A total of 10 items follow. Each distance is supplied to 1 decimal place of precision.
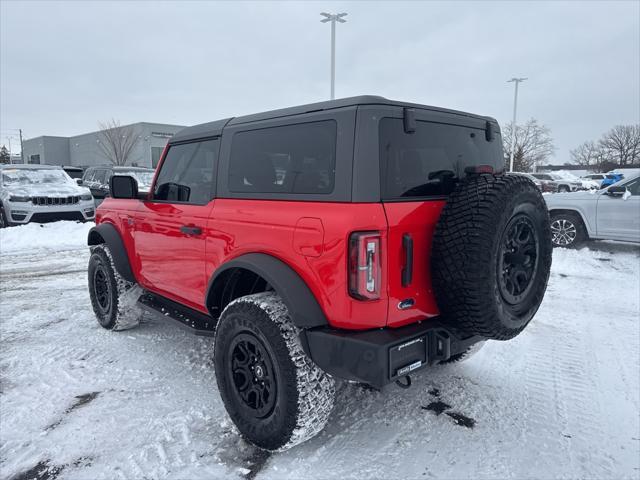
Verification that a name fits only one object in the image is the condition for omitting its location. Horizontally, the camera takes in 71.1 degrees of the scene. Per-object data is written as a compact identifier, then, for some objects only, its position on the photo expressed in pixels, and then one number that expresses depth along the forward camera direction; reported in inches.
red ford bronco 88.4
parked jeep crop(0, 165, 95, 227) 419.2
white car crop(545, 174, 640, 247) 308.0
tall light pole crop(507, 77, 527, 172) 1419.3
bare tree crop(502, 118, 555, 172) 2060.8
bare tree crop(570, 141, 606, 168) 2881.9
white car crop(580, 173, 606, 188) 1735.2
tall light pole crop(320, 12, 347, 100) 713.0
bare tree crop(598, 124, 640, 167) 2620.6
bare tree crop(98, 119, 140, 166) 1860.2
